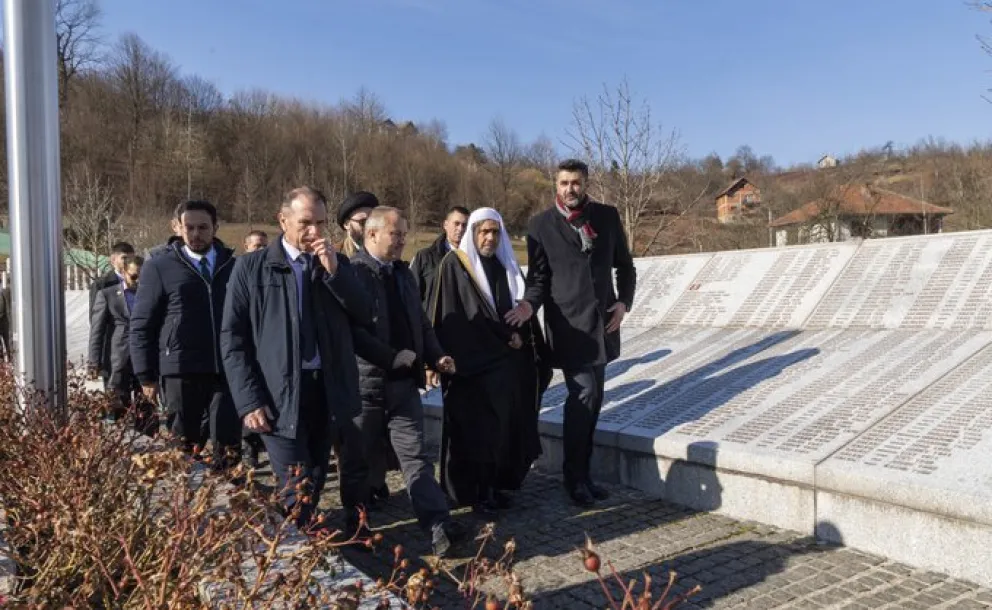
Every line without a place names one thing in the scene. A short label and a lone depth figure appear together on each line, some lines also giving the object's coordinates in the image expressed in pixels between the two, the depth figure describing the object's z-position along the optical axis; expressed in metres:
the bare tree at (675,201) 17.56
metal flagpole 3.56
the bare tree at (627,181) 15.03
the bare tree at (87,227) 25.03
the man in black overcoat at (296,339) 3.38
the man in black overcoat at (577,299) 4.56
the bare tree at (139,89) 57.28
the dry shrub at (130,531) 1.93
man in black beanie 5.07
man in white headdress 4.52
